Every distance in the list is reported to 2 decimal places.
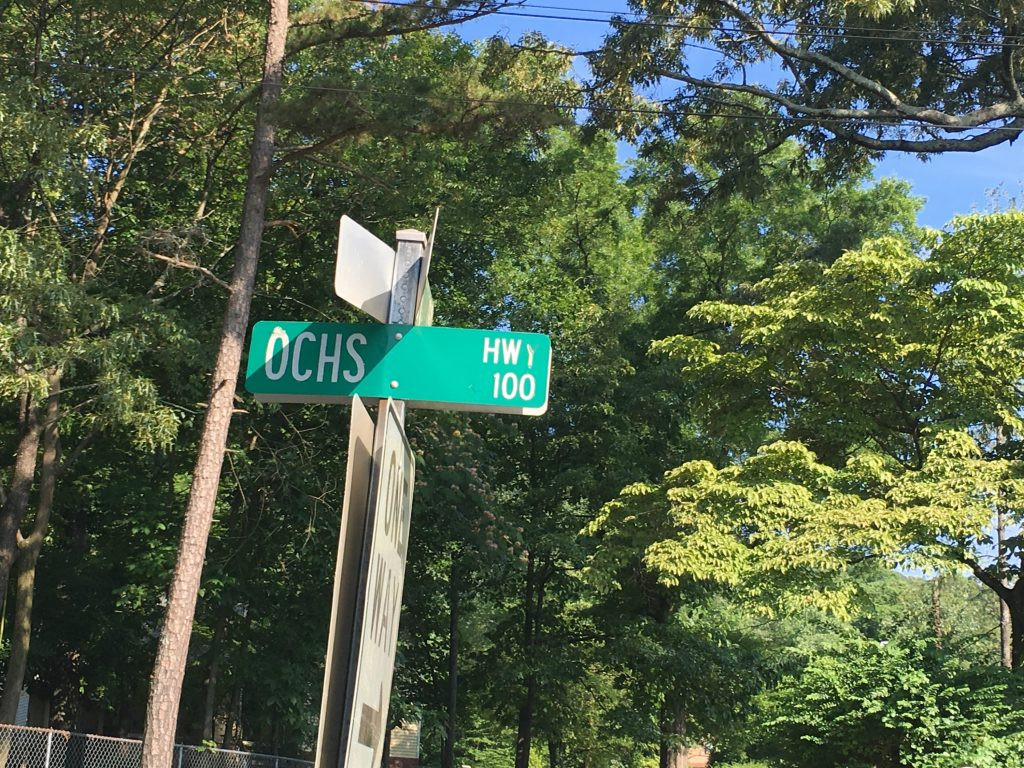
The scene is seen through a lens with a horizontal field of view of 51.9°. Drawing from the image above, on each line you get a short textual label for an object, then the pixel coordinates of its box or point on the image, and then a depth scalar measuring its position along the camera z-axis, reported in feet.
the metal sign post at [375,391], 6.71
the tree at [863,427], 44.11
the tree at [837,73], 49.26
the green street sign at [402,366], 9.31
